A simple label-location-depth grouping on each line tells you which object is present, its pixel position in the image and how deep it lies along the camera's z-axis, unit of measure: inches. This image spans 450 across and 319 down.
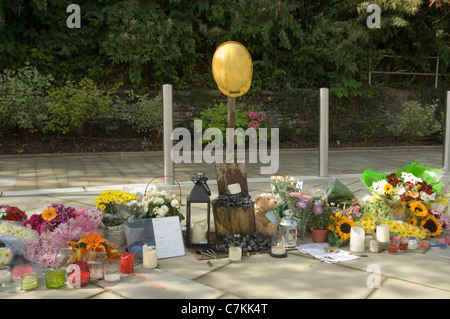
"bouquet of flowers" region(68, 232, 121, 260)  101.1
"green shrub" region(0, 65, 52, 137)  338.3
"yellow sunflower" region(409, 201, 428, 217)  130.3
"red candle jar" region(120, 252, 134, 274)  98.0
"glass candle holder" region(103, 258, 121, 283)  92.6
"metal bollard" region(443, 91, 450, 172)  243.6
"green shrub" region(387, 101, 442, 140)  454.0
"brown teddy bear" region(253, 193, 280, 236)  125.3
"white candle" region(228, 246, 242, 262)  105.7
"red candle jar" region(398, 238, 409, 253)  114.8
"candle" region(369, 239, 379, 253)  114.7
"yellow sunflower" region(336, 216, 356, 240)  120.5
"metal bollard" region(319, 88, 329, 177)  223.5
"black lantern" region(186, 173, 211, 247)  117.8
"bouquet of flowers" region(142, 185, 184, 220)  118.5
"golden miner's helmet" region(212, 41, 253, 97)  149.0
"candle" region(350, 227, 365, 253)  114.4
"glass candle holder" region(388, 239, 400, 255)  113.3
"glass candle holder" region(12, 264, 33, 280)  91.7
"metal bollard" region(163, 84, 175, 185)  199.5
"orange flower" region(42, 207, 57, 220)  117.2
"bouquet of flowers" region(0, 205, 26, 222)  121.7
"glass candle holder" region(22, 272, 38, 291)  87.8
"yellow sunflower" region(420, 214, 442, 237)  127.6
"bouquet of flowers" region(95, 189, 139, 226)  119.3
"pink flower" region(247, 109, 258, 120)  411.8
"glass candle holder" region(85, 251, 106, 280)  94.0
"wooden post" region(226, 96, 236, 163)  153.8
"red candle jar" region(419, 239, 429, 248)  118.2
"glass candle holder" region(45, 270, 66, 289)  88.7
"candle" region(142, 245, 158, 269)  101.6
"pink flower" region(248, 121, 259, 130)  409.1
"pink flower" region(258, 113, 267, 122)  415.5
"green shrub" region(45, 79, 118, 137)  358.3
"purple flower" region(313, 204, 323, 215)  122.4
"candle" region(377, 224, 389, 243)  118.6
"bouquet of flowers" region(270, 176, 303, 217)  132.3
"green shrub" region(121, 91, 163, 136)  380.8
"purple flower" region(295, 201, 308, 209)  123.8
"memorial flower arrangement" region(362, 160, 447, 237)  129.4
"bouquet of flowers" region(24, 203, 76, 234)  116.0
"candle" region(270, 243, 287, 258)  109.9
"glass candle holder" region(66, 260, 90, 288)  89.7
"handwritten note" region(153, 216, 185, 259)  111.2
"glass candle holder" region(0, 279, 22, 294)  86.7
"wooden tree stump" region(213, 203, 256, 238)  119.8
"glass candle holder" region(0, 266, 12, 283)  91.5
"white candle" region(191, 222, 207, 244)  117.9
